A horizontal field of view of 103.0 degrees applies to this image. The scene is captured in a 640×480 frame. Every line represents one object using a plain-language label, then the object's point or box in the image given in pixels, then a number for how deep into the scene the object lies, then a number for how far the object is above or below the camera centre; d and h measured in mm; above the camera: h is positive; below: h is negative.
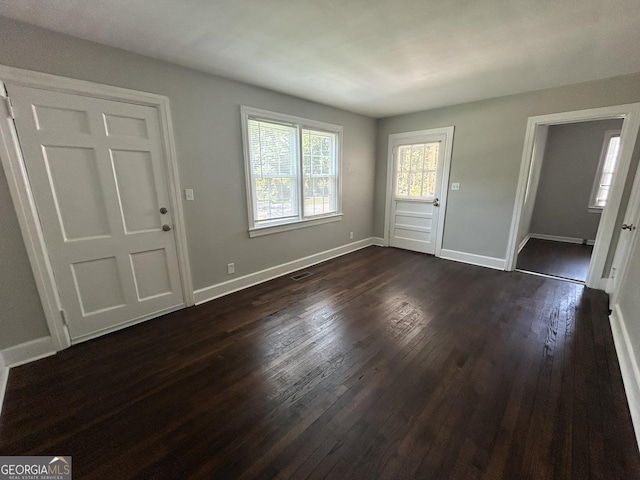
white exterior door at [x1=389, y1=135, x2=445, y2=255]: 4426 -197
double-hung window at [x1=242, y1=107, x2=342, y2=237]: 3164 +160
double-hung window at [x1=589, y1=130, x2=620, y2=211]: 4836 +174
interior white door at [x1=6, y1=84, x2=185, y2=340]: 1919 -158
